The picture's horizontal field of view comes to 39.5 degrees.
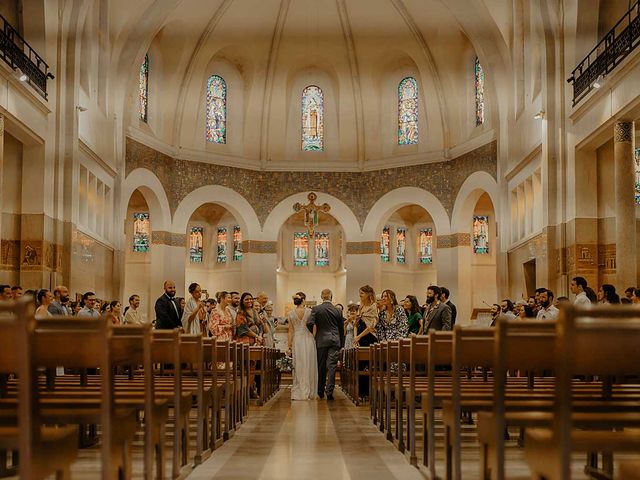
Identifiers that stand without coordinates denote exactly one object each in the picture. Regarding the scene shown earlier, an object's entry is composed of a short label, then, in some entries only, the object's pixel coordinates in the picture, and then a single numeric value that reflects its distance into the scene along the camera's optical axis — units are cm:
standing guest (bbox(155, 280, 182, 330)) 1309
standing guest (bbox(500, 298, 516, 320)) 1730
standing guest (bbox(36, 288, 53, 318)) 1130
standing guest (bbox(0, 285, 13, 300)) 1202
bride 1454
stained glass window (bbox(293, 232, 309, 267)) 3338
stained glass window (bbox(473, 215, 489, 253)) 2903
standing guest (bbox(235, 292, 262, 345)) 1408
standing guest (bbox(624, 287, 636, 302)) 1227
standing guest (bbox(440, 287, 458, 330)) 1273
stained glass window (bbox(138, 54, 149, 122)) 2572
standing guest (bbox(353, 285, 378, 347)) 1376
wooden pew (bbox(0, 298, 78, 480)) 385
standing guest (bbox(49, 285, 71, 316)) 1222
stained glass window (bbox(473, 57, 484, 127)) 2588
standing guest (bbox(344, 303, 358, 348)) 2009
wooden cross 2616
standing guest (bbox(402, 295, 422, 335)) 1301
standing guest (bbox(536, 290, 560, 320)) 1297
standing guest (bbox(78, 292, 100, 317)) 1314
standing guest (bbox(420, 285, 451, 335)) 1211
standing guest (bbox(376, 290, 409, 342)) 1280
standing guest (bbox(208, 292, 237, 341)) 1337
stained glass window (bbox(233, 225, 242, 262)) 3156
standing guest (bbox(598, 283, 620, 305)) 1136
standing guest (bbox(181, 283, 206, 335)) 1320
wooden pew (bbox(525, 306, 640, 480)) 377
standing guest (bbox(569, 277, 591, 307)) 1159
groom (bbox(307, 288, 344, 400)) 1432
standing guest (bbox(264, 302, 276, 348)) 1652
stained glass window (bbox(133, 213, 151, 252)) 2830
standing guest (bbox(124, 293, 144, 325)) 1753
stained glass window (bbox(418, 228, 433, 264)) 3225
